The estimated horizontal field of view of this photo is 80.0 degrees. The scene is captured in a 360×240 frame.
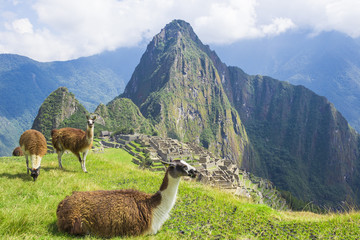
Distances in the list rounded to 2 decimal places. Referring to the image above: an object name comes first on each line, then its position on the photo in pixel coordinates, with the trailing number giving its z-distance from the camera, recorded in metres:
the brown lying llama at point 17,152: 20.78
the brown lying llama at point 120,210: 4.35
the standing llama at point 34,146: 8.15
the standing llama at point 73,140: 9.88
